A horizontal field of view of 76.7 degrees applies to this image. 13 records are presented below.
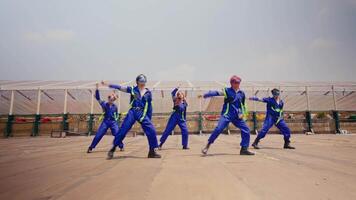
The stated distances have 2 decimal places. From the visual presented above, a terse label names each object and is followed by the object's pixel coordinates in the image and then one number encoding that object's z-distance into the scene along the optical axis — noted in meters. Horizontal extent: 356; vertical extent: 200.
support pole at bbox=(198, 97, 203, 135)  14.96
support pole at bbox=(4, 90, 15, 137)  14.40
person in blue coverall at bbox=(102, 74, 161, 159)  4.07
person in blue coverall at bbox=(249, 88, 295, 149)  5.52
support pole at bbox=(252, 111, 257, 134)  14.39
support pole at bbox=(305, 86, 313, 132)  13.92
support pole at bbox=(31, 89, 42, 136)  14.61
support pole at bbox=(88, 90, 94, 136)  14.86
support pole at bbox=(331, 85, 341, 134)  13.47
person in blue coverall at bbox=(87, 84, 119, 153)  5.75
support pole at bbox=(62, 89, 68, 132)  14.75
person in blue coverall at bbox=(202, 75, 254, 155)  4.44
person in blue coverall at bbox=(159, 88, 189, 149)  5.96
